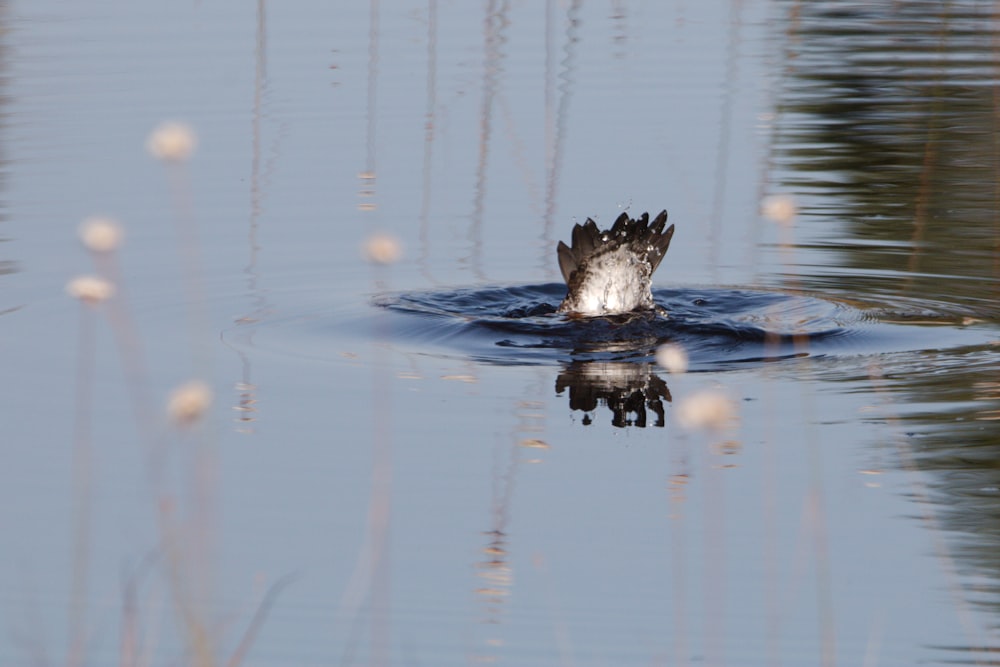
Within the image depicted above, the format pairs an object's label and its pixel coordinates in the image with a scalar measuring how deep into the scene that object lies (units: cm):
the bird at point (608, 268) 1498
